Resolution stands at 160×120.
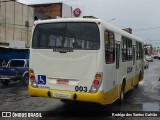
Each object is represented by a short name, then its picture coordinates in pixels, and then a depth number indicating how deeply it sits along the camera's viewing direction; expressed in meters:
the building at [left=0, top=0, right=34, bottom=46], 32.22
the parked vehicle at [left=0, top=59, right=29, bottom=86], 18.12
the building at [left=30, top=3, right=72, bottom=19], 53.44
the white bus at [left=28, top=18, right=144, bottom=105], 8.60
